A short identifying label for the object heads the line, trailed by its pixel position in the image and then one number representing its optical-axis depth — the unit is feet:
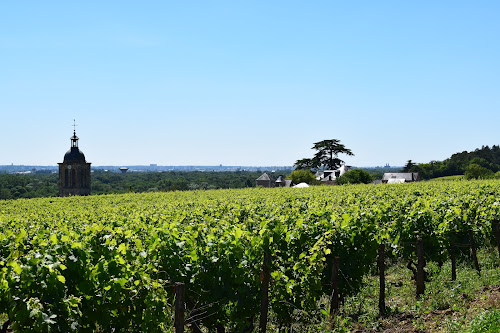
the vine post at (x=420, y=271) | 26.37
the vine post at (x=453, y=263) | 29.12
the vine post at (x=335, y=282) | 23.04
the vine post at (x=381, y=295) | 24.11
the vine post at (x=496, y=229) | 31.16
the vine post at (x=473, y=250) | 30.40
